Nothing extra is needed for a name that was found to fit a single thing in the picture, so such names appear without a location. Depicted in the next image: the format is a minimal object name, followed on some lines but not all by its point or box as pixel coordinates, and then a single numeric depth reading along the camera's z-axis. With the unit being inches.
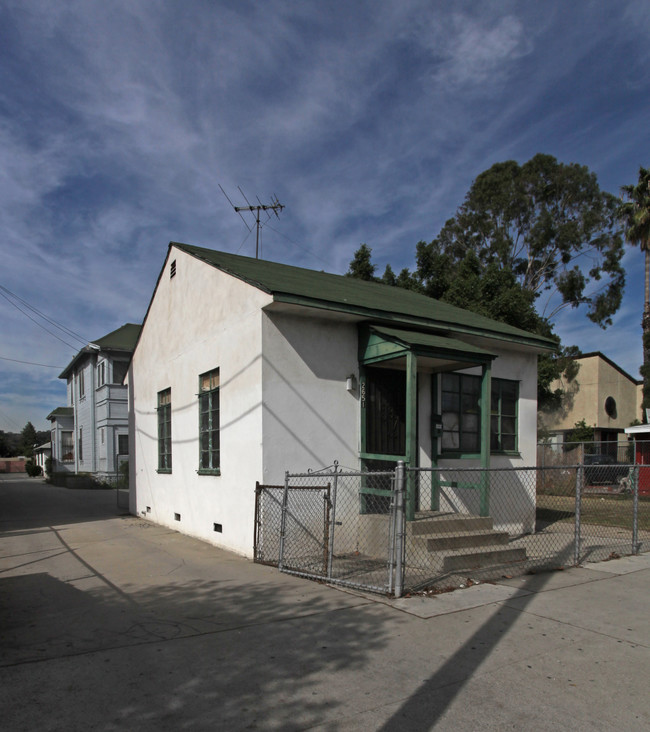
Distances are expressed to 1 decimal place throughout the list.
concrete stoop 282.2
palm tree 1174.3
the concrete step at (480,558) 277.6
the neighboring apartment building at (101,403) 1057.5
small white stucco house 325.7
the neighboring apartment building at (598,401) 1349.7
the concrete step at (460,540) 285.0
